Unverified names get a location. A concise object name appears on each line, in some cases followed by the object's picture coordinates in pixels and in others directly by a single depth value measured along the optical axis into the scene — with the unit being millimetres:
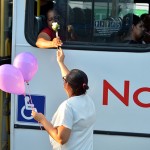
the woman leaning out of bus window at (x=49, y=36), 6843
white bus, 6914
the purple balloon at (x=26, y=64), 6340
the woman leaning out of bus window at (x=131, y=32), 7023
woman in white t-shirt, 5672
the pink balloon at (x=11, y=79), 6012
